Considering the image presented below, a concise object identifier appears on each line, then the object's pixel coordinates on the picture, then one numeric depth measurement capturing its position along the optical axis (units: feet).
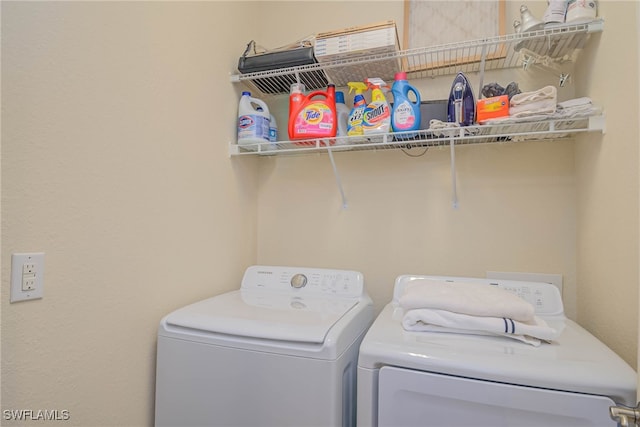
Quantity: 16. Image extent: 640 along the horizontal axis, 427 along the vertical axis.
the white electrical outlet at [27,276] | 2.84
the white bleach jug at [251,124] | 5.80
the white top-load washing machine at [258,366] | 3.47
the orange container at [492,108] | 4.54
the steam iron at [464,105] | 4.79
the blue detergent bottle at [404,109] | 4.99
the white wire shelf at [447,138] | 4.42
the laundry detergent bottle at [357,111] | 5.35
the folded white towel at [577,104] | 4.16
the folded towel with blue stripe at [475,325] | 3.42
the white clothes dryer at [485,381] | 2.77
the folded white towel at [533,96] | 4.28
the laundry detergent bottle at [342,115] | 5.77
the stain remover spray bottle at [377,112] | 5.15
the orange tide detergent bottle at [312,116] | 5.48
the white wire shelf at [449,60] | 4.56
